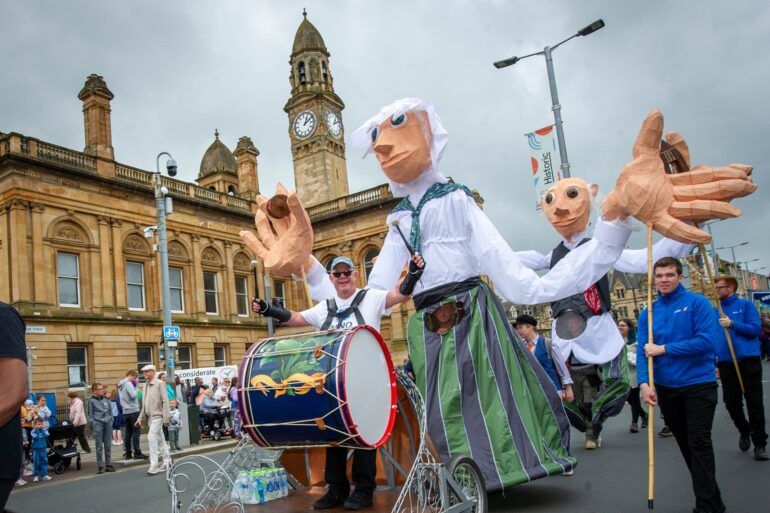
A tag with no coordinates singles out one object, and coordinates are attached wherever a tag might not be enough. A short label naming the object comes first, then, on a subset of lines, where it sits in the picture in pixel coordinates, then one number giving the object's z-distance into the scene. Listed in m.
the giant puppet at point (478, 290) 3.91
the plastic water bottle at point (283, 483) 4.68
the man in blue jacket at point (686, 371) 4.38
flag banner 11.82
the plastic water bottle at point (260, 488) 4.49
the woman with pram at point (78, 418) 13.55
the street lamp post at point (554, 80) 12.05
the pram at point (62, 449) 12.77
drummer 4.19
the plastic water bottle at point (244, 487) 4.49
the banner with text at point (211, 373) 23.61
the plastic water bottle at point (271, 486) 4.59
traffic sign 17.92
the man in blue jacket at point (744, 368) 6.44
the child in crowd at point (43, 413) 11.61
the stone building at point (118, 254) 23.58
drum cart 3.84
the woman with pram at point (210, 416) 17.92
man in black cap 7.14
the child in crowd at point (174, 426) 14.74
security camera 18.30
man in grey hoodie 13.38
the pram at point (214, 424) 17.62
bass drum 3.77
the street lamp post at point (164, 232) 18.34
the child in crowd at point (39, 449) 11.52
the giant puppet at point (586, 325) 5.00
